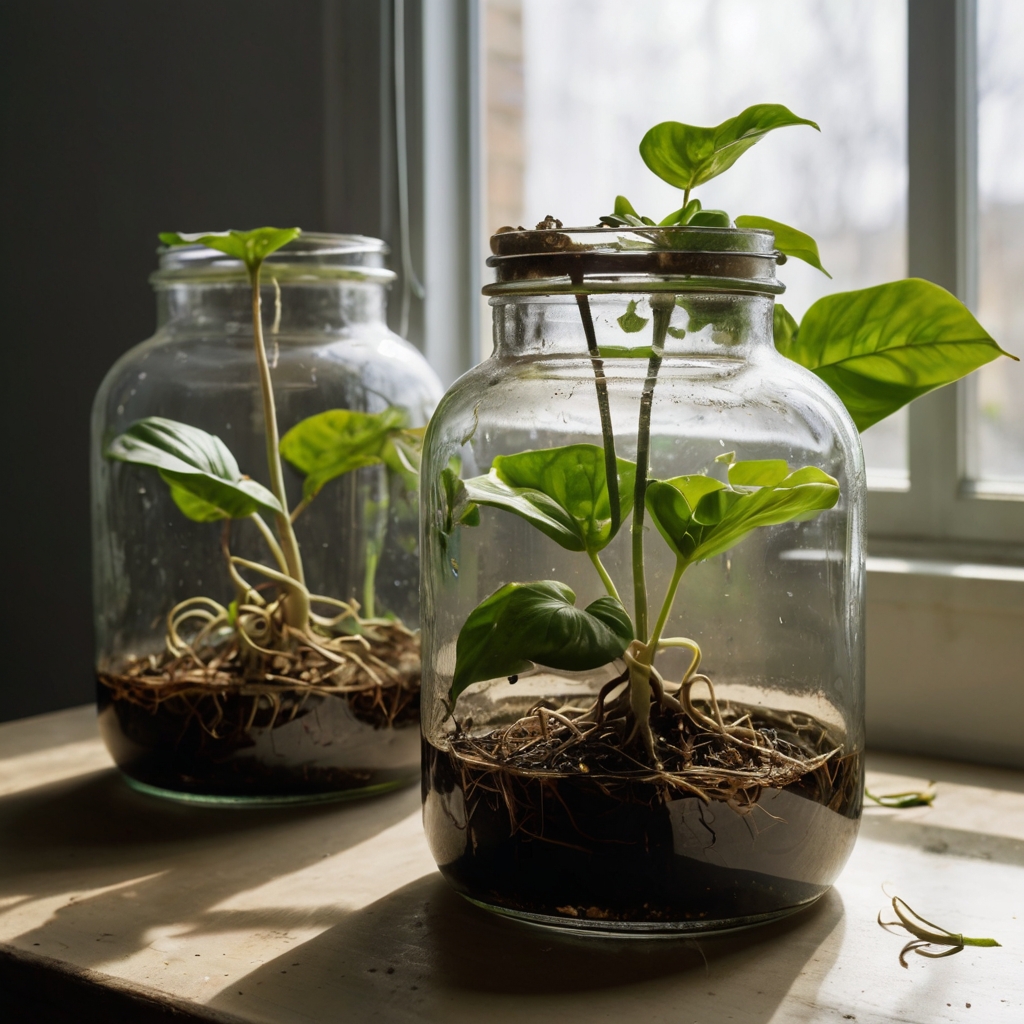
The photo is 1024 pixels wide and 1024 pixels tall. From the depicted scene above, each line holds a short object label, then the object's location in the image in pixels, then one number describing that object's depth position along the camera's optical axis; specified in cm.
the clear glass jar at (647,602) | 60
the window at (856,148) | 106
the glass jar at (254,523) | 90
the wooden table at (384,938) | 56
